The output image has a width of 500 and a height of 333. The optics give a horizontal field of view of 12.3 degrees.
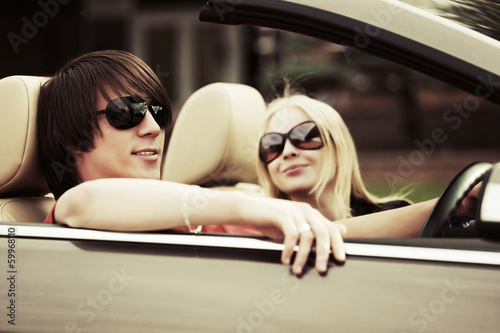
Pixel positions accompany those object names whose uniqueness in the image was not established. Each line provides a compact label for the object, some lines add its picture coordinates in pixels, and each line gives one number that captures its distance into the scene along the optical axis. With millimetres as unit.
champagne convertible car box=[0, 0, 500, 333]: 3101
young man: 3198
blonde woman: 3818
